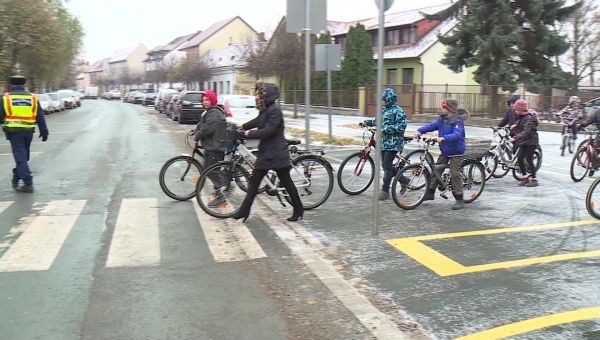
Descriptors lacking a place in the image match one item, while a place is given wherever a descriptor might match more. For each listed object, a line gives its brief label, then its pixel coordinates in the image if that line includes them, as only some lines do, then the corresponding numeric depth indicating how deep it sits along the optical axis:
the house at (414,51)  36.53
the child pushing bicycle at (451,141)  7.32
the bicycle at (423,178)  7.43
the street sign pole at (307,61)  10.48
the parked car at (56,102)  39.03
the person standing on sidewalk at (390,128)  7.80
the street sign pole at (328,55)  13.79
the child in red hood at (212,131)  7.43
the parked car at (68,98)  44.14
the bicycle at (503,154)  9.84
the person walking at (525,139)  9.32
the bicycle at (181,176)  7.89
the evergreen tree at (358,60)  36.75
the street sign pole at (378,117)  5.88
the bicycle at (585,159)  9.97
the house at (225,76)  57.05
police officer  8.38
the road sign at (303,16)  10.48
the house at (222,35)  83.31
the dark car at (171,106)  28.15
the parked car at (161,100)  35.62
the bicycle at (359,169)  8.20
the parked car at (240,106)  17.23
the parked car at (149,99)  55.31
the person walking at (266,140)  6.26
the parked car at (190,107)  24.92
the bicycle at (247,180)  7.02
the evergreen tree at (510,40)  24.17
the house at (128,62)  122.71
